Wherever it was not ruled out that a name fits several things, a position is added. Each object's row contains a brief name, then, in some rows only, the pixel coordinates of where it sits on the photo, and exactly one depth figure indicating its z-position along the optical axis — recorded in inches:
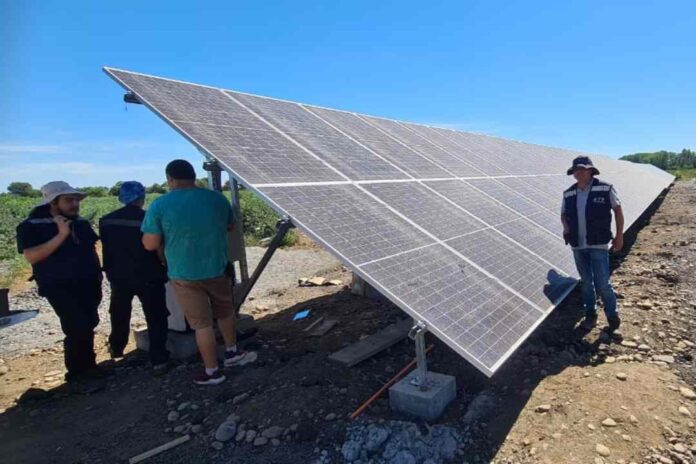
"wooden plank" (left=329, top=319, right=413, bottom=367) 190.1
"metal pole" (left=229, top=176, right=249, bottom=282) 218.5
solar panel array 131.3
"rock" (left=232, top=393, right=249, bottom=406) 164.7
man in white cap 179.6
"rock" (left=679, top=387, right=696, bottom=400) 156.9
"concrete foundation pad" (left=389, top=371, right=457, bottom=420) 139.8
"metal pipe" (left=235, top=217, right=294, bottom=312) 156.1
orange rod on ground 147.8
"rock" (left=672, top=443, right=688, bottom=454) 129.0
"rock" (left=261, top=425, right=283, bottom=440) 142.4
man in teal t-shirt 167.8
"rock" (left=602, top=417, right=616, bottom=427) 139.0
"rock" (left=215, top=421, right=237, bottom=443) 143.3
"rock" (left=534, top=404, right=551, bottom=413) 149.1
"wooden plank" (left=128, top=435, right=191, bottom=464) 137.6
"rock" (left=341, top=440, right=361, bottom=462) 128.5
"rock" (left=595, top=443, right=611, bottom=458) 126.3
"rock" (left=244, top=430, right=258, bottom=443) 142.2
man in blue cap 199.6
